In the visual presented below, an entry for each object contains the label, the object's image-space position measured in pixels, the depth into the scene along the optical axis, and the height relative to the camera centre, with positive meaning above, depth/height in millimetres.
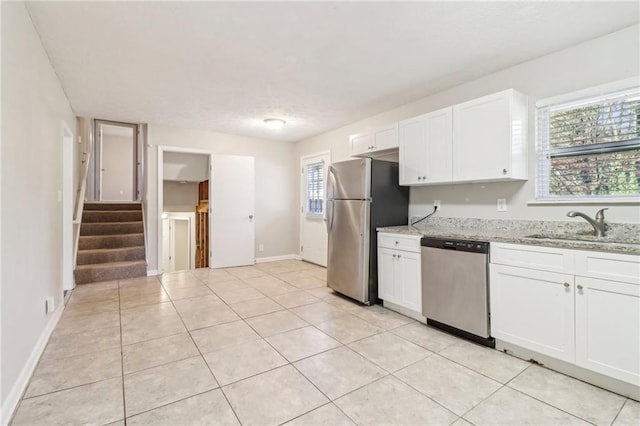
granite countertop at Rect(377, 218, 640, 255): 1927 -161
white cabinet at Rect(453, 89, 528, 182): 2535 +679
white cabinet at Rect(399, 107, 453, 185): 2980 +695
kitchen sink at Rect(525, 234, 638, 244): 1996 -179
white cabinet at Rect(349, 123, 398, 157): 3615 +940
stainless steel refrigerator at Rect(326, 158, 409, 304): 3369 -28
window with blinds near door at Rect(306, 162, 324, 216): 5453 +477
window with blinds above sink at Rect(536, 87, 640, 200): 2197 +523
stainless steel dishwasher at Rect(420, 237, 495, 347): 2410 -622
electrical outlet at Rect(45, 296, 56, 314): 2539 -764
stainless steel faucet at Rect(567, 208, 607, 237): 2184 -52
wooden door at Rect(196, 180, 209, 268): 6900 -286
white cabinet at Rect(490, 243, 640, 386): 1771 -623
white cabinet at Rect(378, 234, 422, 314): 2940 -639
